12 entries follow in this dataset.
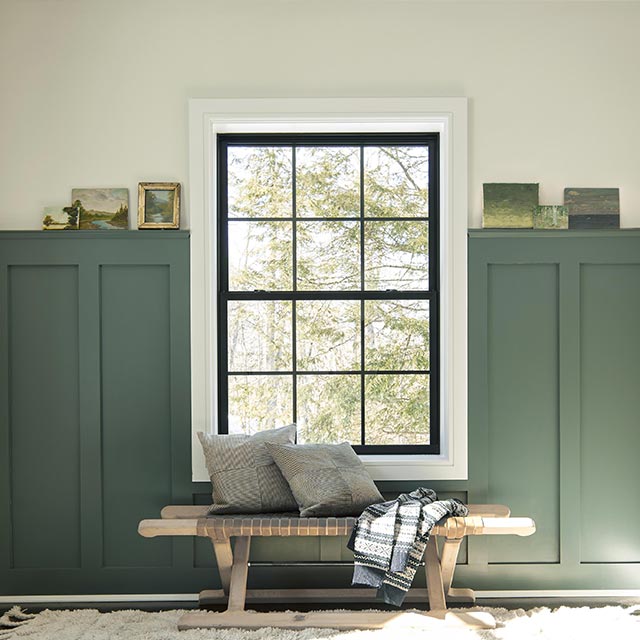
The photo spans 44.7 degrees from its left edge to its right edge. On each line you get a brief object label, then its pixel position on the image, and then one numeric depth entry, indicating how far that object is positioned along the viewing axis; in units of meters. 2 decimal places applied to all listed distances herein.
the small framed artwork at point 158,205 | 3.91
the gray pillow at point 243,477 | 3.68
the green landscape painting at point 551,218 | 3.94
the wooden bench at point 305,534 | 3.43
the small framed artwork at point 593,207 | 3.95
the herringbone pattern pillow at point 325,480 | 3.56
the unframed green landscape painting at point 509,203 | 3.94
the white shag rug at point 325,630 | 3.35
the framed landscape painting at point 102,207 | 3.92
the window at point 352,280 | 3.92
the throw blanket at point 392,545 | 3.34
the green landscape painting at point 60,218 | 3.91
